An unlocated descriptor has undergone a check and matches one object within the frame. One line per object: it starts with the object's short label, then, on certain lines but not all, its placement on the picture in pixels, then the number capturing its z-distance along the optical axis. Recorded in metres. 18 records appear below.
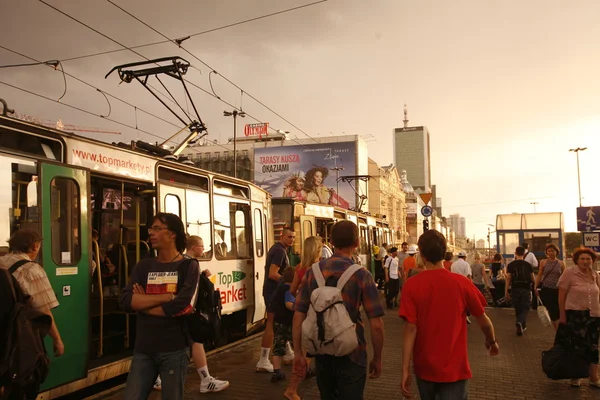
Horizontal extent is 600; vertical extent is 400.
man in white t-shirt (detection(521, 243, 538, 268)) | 15.27
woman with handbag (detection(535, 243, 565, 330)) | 8.69
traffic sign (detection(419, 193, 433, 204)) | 18.78
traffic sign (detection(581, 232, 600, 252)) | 17.06
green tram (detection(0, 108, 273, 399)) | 5.39
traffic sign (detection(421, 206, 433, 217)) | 19.57
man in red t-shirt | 3.59
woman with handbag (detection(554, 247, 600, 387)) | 6.37
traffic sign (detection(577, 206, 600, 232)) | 18.50
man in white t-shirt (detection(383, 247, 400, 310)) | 15.32
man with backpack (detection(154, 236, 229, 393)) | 3.81
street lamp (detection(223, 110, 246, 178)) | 31.59
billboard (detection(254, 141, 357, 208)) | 65.50
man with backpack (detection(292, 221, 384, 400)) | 3.63
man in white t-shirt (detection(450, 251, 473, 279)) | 12.95
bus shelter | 26.02
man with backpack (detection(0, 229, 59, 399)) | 3.38
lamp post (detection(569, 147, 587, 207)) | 44.92
